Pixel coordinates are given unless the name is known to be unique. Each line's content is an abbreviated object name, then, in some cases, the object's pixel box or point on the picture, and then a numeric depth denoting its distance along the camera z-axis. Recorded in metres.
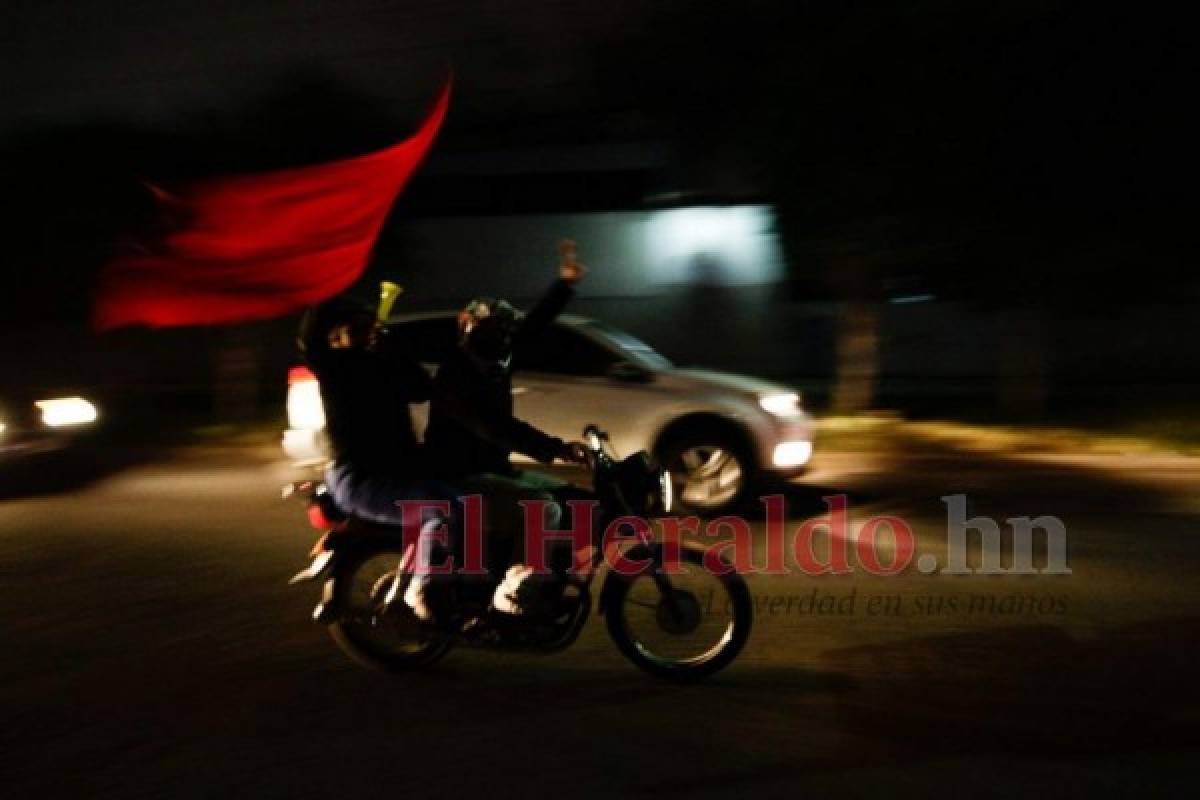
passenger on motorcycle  5.58
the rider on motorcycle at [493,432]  5.52
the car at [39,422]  10.90
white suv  9.84
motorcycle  5.53
